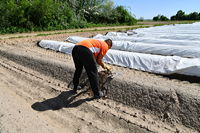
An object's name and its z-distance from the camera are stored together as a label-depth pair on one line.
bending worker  3.40
